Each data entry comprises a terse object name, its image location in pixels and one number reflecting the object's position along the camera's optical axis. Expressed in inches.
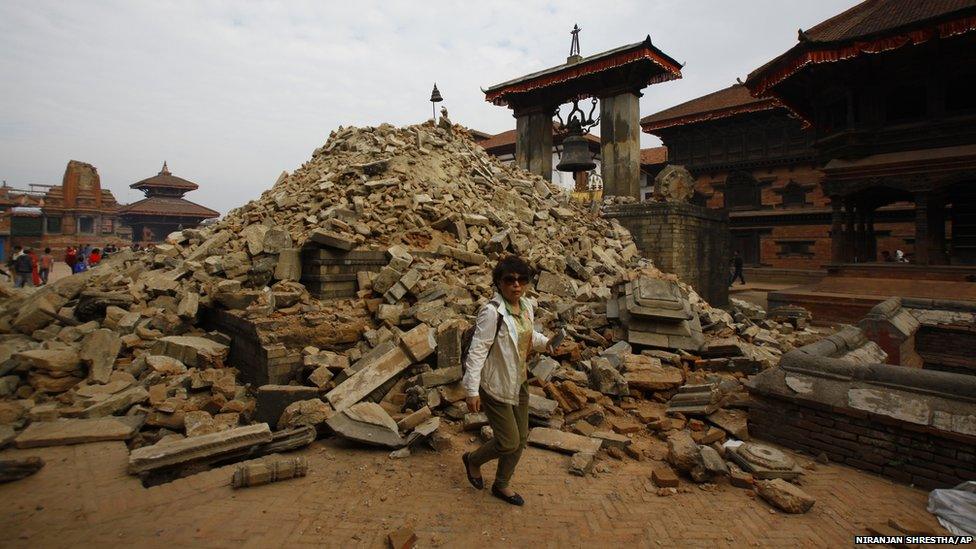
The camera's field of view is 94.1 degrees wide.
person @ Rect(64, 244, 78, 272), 567.7
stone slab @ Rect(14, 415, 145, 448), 172.6
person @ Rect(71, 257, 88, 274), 593.1
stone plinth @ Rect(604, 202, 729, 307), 492.4
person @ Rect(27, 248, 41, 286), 548.8
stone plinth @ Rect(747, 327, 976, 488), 145.6
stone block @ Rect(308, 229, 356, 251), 273.9
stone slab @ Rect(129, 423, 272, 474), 152.7
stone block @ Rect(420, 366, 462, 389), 210.4
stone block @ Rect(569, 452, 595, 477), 157.3
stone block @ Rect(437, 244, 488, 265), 321.4
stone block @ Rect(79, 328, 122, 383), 223.9
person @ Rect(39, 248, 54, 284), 595.5
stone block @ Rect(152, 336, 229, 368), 239.6
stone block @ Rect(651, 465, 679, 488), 149.2
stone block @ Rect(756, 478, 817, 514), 134.0
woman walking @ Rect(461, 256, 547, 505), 134.0
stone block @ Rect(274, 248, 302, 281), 282.2
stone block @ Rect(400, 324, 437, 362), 216.2
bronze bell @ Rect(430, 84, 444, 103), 603.2
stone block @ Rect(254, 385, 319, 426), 191.3
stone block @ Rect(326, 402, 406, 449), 172.4
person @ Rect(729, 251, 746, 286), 800.8
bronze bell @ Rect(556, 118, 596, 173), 526.0
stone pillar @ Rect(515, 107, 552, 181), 701.9
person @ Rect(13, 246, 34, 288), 510.3
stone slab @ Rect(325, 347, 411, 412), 195.9
